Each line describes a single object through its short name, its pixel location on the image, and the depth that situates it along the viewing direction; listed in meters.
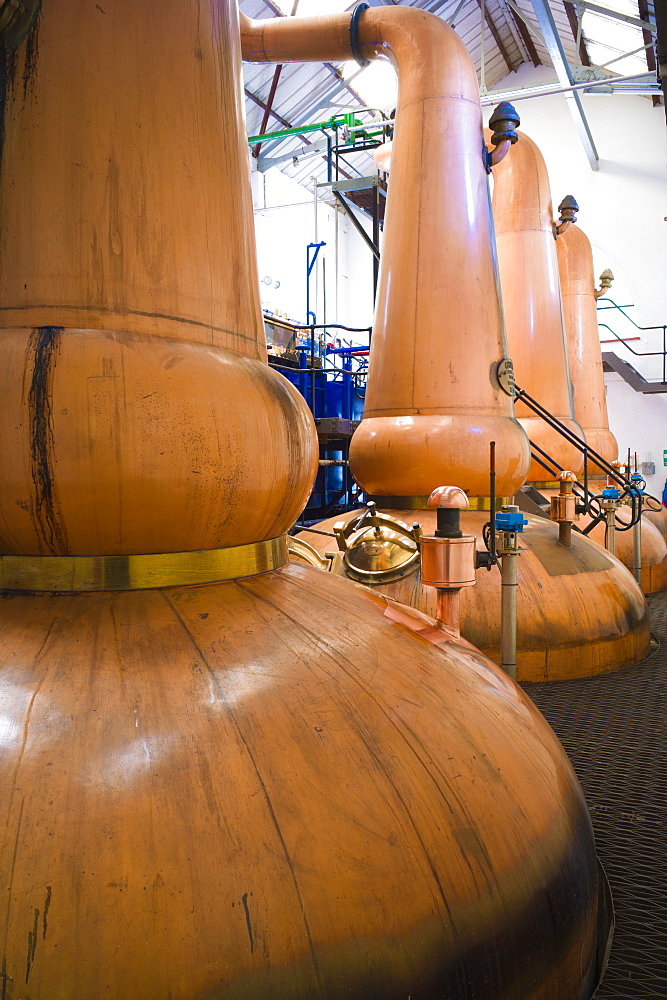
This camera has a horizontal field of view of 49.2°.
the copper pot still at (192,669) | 0.78
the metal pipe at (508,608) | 2.30
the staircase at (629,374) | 14.25
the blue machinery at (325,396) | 7.75
